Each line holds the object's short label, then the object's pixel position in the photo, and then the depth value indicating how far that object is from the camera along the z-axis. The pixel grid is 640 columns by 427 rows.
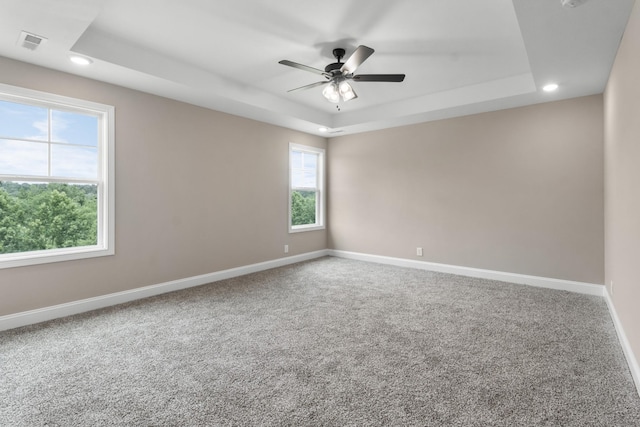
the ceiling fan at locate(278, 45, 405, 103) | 2.91
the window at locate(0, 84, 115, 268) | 3.01
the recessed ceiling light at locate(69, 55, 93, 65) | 2.92
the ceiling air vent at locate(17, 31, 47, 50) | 2.55
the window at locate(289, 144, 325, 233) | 5.90
